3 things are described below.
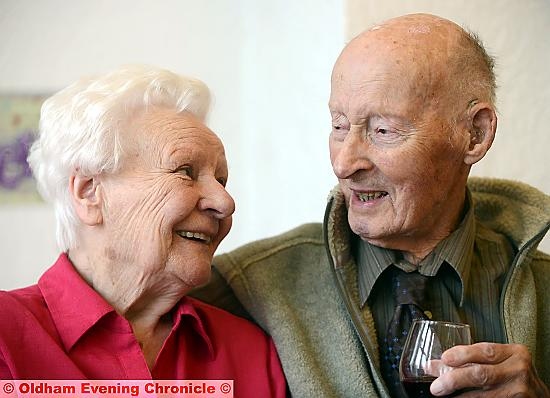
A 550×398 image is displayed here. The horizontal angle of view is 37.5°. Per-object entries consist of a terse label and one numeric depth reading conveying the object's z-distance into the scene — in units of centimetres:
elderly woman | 144
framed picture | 249
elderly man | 159
